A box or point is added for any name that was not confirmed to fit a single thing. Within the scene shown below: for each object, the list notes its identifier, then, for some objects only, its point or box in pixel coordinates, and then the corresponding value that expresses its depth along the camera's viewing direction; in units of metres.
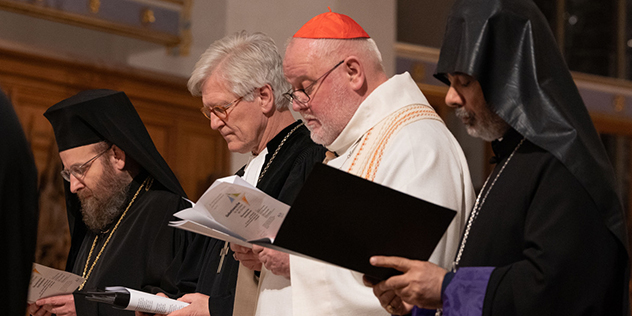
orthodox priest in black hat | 8.27
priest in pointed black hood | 4.12
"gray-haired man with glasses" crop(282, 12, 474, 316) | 5.42
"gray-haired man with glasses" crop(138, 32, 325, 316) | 6.90
